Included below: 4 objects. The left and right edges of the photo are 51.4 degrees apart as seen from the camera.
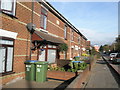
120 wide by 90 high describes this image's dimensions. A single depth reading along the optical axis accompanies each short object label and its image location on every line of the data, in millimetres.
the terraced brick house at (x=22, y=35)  6299
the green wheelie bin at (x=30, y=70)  6980
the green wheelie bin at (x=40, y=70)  6688
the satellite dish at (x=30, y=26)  7951
